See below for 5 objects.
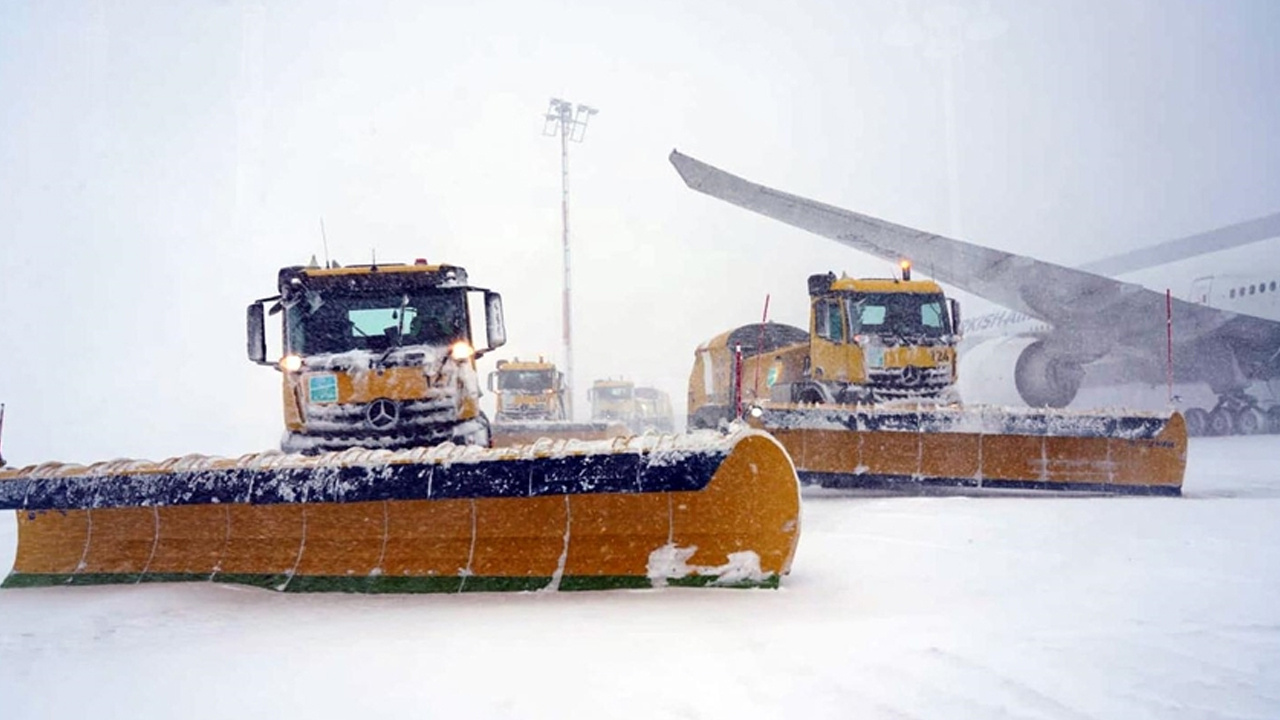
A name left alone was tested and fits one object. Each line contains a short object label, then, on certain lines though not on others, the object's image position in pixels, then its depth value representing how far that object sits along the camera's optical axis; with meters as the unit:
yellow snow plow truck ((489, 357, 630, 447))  19.45
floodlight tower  29.14
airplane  17.22
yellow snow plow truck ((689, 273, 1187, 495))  8.46
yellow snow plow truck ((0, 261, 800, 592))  4.32
